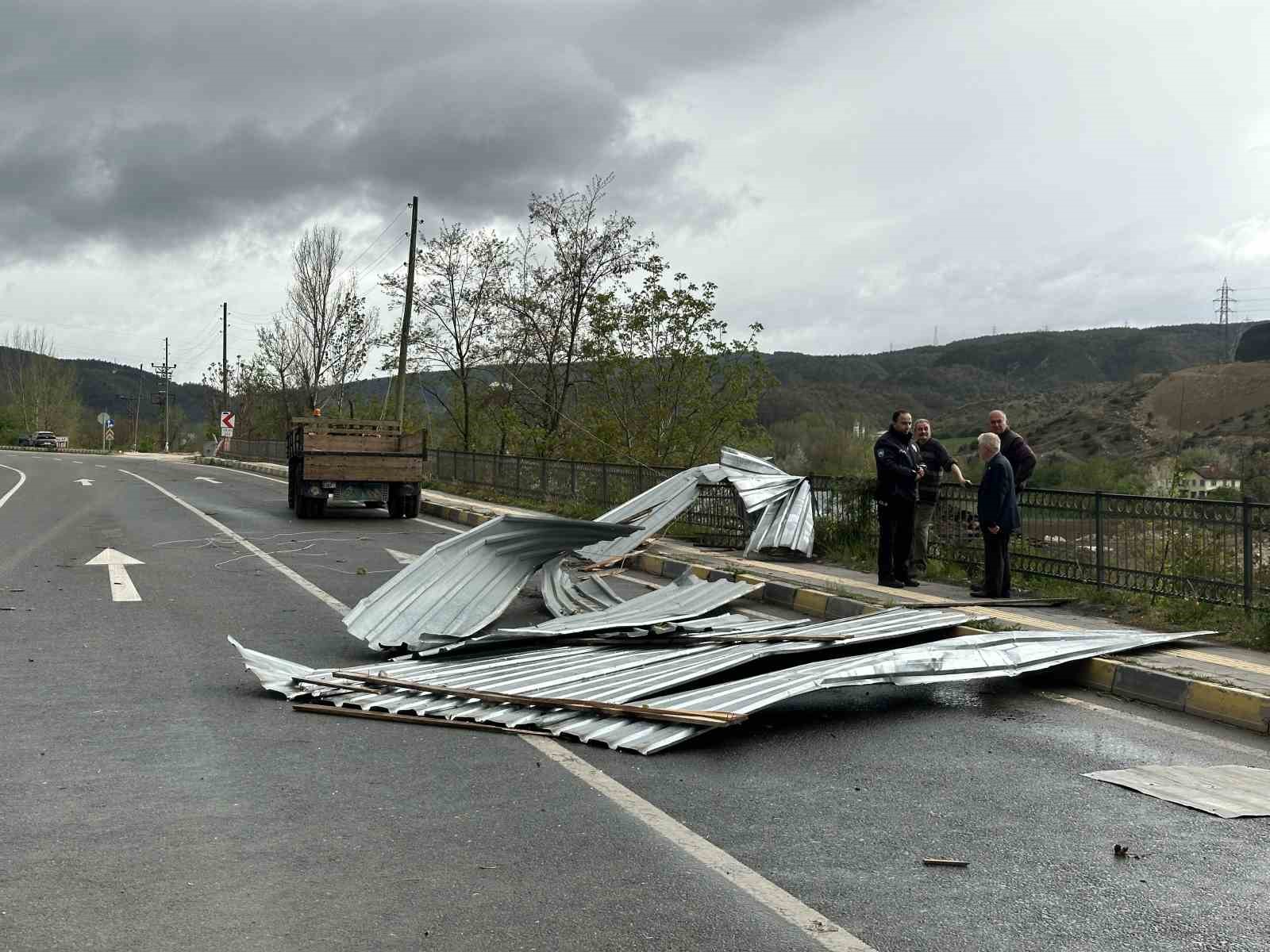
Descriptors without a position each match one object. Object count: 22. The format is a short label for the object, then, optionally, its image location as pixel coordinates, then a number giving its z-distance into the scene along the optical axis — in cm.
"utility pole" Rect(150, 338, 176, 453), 9212
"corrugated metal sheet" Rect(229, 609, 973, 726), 633
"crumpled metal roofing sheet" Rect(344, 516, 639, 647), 820
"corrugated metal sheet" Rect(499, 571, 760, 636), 843
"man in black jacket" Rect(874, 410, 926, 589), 1115
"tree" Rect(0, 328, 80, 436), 11519
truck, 2052
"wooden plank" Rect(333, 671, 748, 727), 570
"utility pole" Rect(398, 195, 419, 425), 3312
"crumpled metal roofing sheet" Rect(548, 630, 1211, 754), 578
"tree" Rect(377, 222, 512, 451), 3244
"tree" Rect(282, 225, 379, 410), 5109
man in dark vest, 1199
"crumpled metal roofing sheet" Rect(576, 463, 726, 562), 1165
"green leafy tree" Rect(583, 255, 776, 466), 2252
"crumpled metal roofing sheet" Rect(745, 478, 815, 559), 1374
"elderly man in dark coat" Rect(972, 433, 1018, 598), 1006
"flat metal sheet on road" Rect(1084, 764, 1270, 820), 479
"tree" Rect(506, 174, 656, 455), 2809
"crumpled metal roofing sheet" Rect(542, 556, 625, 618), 1002
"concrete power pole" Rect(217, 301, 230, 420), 6700
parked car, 9644
